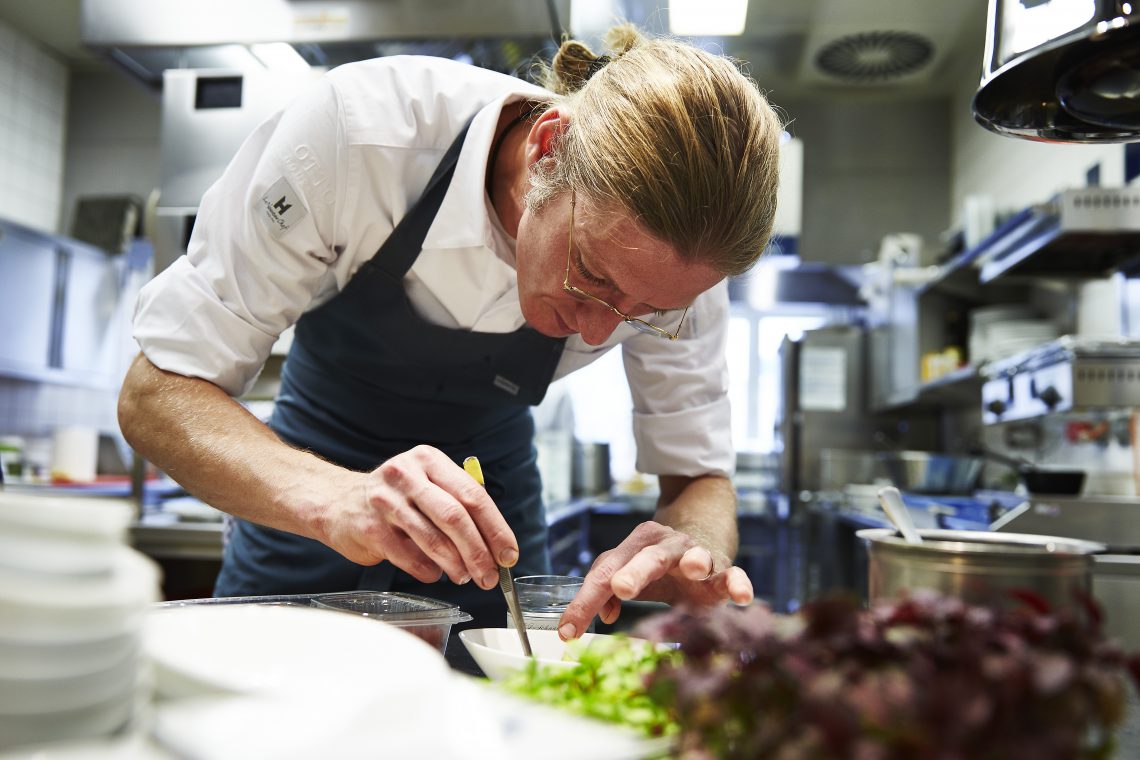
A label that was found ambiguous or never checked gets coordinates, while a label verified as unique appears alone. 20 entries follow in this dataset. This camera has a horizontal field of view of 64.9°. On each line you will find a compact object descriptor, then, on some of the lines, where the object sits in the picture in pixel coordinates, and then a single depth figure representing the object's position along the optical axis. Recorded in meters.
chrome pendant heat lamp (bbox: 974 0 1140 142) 0.87
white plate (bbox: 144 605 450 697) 0.50
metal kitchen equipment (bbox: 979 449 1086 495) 2.74
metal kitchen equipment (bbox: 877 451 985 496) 4.09
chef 1.08
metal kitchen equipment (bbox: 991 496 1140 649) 2.63
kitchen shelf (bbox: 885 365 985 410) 4.01
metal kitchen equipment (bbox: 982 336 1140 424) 2.54
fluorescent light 4.23
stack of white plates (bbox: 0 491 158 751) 0.47
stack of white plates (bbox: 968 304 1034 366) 4.19
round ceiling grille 5.07
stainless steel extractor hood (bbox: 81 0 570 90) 2.71
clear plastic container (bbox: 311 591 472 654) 0.87
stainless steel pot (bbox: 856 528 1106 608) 0.66
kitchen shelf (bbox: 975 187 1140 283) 2.81
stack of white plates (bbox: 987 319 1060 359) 3.89
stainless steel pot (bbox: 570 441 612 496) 4.86
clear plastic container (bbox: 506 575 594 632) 1.03
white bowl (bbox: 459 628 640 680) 0.79
